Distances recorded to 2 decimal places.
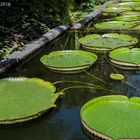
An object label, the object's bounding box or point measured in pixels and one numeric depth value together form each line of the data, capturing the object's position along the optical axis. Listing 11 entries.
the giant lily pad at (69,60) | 5.95
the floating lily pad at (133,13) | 11.72
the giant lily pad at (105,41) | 7.32
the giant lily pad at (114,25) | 9.71
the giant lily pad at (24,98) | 4.25
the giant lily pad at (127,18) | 10.77
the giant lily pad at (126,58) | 6.05
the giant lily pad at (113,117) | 3.75
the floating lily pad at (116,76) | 5.58
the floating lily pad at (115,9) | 13.03
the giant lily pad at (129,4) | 14.91
